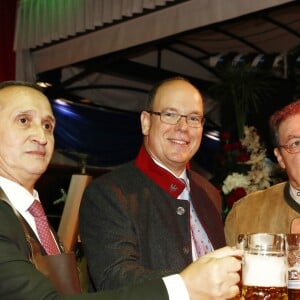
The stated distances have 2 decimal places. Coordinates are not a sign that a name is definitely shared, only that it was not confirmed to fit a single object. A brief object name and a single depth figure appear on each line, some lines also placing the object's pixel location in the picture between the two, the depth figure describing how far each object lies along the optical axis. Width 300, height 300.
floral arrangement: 3.21
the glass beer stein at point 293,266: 1.32
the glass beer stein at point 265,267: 1.21
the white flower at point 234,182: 3.21
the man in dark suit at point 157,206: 1.77
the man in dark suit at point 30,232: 1.17
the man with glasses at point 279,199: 2.23
